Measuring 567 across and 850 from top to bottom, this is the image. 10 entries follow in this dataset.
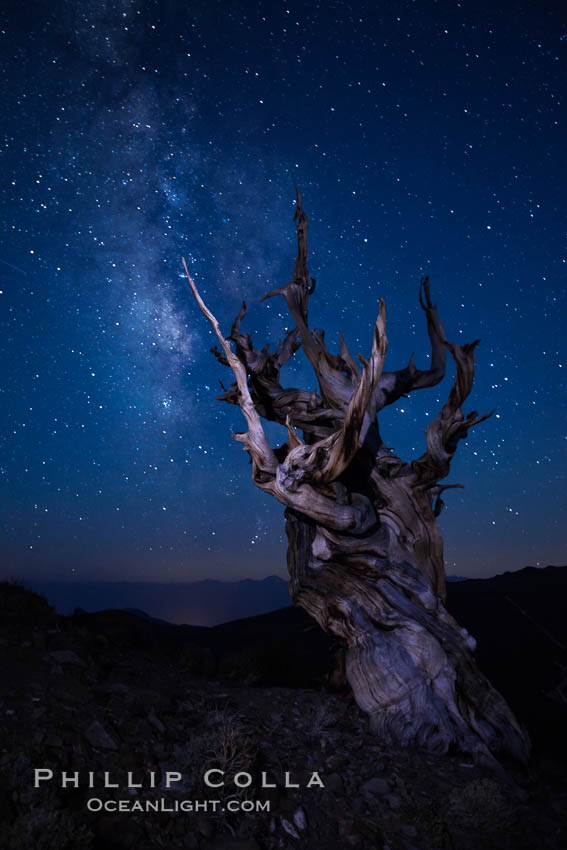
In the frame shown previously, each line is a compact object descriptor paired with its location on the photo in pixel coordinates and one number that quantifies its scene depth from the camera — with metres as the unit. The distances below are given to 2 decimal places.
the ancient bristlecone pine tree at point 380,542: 5.36
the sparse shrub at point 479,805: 3.73
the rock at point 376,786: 3.97
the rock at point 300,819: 3.38
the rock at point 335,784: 3.85
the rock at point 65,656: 5.05
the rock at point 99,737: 3.72
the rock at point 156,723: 4.18
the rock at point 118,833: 2.87
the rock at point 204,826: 3.09
